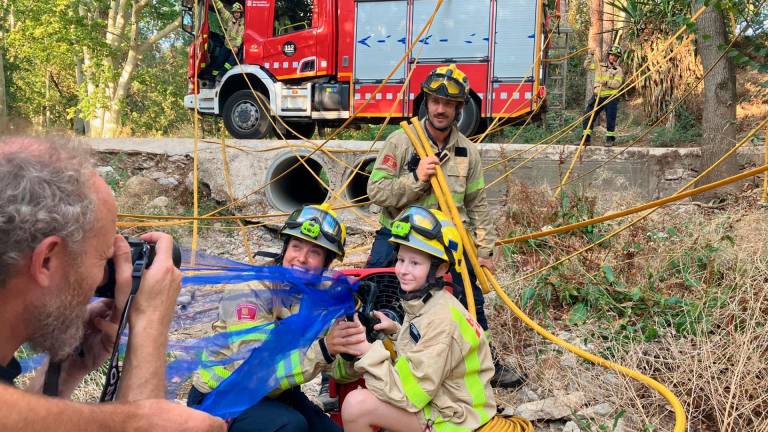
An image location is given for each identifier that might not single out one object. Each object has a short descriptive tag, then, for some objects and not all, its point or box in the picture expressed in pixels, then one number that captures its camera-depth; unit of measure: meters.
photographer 1.20
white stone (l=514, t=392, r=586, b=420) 3.42
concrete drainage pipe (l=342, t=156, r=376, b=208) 8.77
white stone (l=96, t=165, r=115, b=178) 9.05
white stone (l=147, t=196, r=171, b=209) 8.45
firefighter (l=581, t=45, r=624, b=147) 10.20
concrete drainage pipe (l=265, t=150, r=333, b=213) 8.72
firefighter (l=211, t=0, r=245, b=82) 10.62
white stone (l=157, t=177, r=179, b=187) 9.08
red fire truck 9.52
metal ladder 15.00
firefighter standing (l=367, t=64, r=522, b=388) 3.51
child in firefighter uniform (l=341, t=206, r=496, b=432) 2.36
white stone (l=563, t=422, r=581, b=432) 3.30
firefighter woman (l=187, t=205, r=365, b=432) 2.08
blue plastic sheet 1.94
